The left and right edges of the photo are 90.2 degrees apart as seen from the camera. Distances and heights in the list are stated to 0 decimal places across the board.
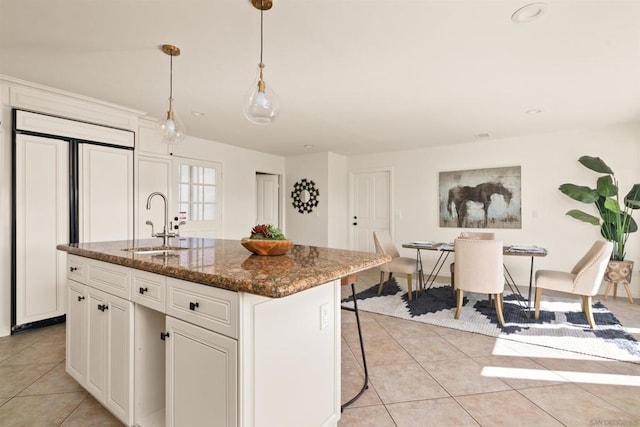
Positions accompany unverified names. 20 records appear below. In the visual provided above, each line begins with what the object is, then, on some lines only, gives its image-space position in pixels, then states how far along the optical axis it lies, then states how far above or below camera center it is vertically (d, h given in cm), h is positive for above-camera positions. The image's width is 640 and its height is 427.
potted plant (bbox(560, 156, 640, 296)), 395 +4
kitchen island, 117 -55
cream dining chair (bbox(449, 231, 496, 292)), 437 -33
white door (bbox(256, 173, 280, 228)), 651 +26
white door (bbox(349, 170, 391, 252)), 616 +12
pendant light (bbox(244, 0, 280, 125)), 183 +64
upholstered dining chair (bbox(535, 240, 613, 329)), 298 -66
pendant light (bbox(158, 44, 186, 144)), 232 +65
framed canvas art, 496 +23
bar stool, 189 -113
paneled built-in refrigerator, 298 +11
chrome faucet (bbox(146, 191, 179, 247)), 211 -15
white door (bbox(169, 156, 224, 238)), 480 +25
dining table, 339 -44
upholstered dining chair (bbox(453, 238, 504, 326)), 313 -55
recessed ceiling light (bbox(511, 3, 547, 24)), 182 +118
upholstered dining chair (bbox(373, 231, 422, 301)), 412 -66
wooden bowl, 170 -18
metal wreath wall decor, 625 +32
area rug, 272 -112
